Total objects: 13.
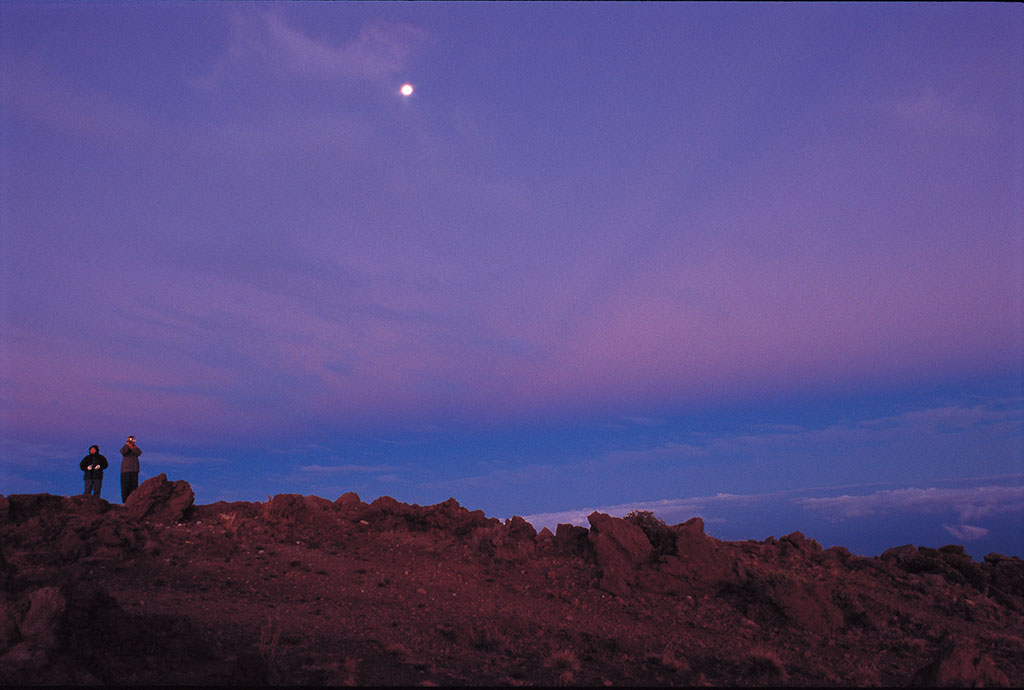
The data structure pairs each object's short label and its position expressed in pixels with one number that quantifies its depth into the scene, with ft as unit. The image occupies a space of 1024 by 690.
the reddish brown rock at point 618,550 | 53.31
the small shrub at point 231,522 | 59.36
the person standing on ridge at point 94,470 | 69.72
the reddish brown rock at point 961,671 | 34.37
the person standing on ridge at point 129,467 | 68.49
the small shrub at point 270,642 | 33.65
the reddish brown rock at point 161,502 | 61.41
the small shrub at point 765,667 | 38.46
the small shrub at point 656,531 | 57.72
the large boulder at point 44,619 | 31.04
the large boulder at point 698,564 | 53.72
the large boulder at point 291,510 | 64.93
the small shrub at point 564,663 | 36.37
